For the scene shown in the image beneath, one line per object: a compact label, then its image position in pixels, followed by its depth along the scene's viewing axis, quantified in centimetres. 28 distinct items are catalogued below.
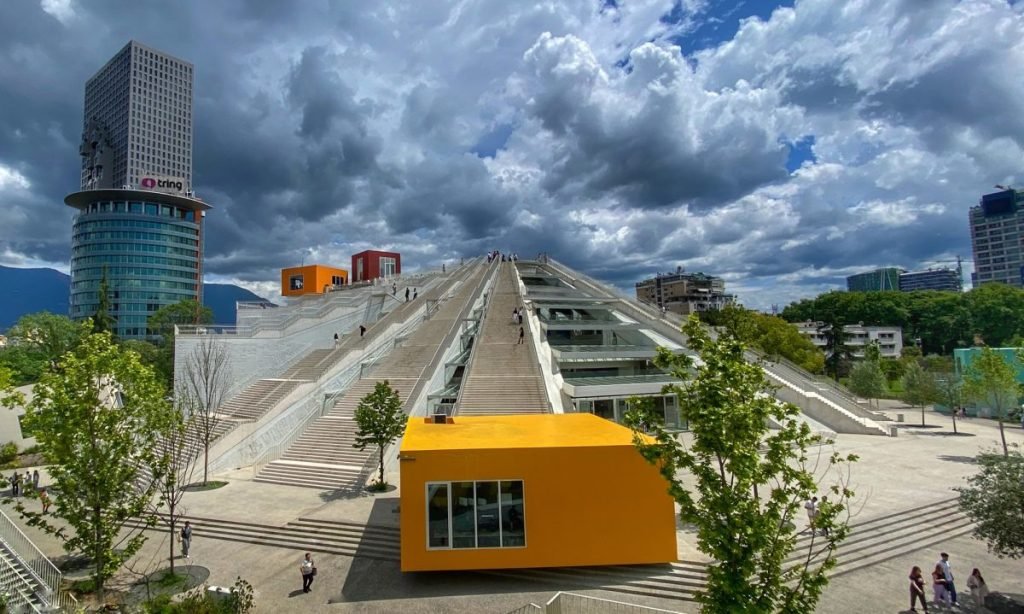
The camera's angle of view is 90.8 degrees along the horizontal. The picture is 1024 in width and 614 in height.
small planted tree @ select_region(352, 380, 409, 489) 2255
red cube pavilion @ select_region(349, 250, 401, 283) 9062
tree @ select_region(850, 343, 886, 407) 4697
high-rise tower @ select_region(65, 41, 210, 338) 11281
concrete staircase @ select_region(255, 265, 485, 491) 2328
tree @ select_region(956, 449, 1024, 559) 1232
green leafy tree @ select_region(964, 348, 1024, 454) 3234
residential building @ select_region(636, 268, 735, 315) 14238
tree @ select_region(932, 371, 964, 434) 3716
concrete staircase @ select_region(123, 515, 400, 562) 1631
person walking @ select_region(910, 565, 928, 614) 1223
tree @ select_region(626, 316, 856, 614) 749
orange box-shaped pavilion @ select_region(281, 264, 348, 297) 8431
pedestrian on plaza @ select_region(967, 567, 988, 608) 1227
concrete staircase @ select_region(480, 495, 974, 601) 1339
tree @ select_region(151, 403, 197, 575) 1372
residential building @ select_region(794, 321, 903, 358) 9385
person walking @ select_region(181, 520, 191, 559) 1621
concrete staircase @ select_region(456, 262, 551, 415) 2747
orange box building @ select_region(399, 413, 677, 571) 1384
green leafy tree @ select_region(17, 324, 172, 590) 1183
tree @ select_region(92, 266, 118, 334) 6009
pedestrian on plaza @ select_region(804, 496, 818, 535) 1651
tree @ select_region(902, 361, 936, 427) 3956
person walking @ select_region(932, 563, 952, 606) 1232
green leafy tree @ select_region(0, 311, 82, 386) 5034
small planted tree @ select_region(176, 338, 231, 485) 3112
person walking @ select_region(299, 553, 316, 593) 1361
